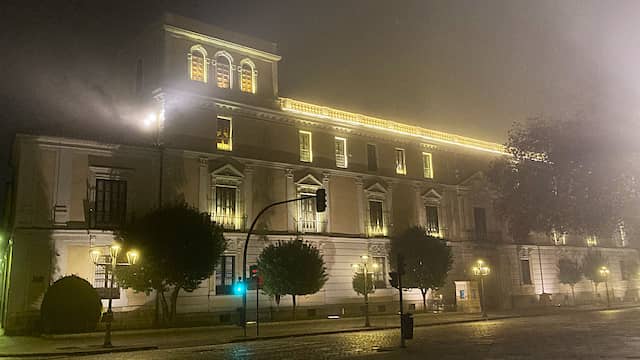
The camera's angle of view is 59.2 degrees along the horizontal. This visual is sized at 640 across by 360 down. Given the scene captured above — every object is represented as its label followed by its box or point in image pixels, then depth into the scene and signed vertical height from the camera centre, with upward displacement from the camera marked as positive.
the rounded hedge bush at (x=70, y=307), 28.55 -0.70
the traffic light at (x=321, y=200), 25.94 +3.91
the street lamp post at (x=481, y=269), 42.03 +0.93
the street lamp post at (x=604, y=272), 61.34 +0.61
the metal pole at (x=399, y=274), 22.35 +0.40
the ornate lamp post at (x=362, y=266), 42.47 +1.45
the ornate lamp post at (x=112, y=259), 22.66 +1.35
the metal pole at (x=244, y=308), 27.60 -0.95
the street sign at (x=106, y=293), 31.59 -0.03
